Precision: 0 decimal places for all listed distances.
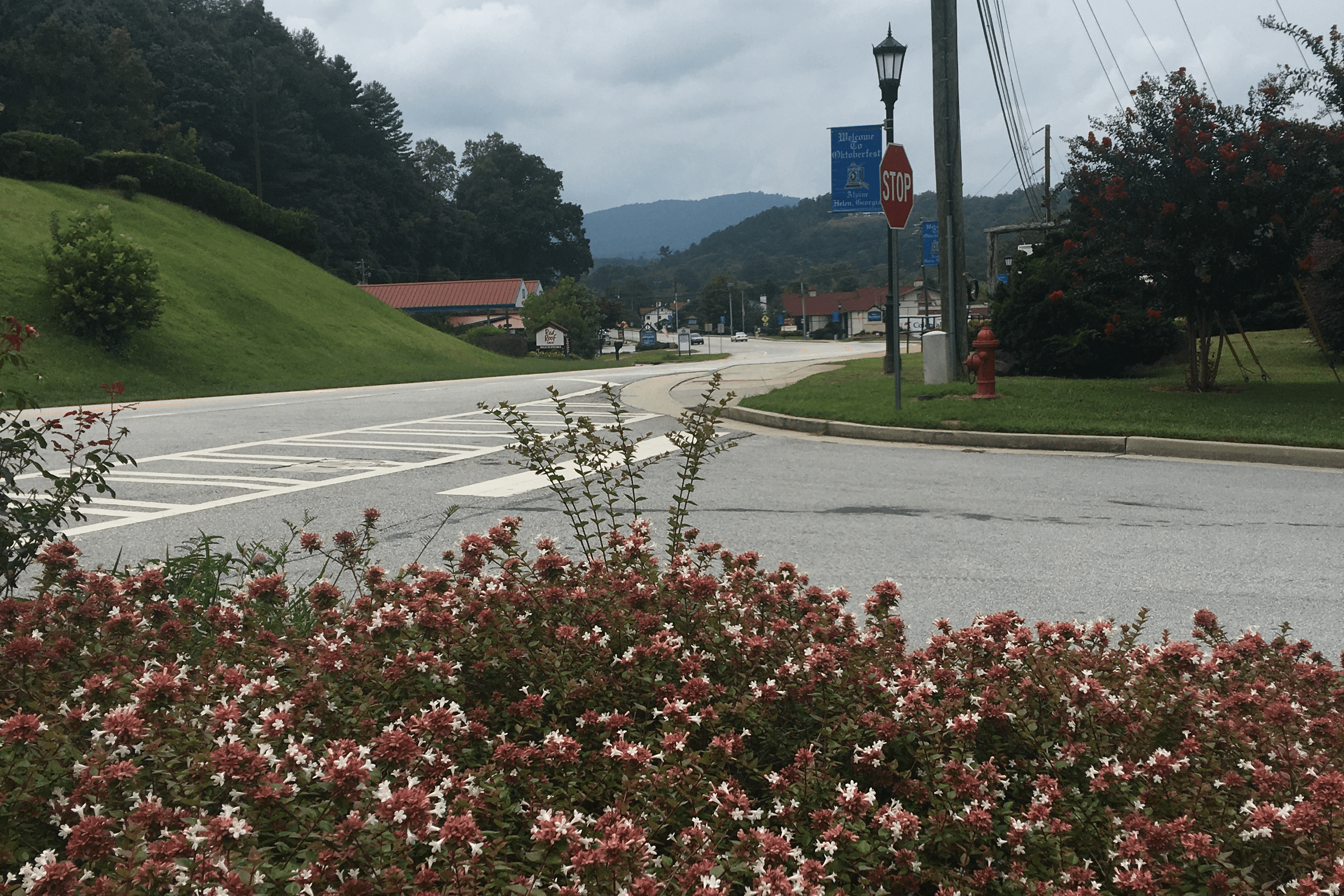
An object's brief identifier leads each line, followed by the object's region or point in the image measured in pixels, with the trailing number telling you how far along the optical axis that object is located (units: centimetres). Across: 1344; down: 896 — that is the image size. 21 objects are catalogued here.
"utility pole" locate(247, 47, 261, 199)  8444
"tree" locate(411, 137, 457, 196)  15775
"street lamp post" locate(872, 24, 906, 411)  1741
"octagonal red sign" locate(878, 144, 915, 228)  1431
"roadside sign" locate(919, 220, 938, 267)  3072
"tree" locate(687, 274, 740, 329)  16812
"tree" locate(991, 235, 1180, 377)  1903
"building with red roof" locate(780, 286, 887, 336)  14825
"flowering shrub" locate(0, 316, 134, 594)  402
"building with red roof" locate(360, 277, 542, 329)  8212
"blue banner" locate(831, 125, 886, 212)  2411
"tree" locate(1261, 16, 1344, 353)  1399
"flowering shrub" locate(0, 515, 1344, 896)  211
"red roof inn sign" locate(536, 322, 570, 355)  6569
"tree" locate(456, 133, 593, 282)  13338
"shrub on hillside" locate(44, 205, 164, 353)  3002
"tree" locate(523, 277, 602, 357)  8375
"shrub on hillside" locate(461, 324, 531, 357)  6312
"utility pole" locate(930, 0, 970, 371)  1719
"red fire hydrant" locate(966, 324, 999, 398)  1481
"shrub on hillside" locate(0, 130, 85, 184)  3966
